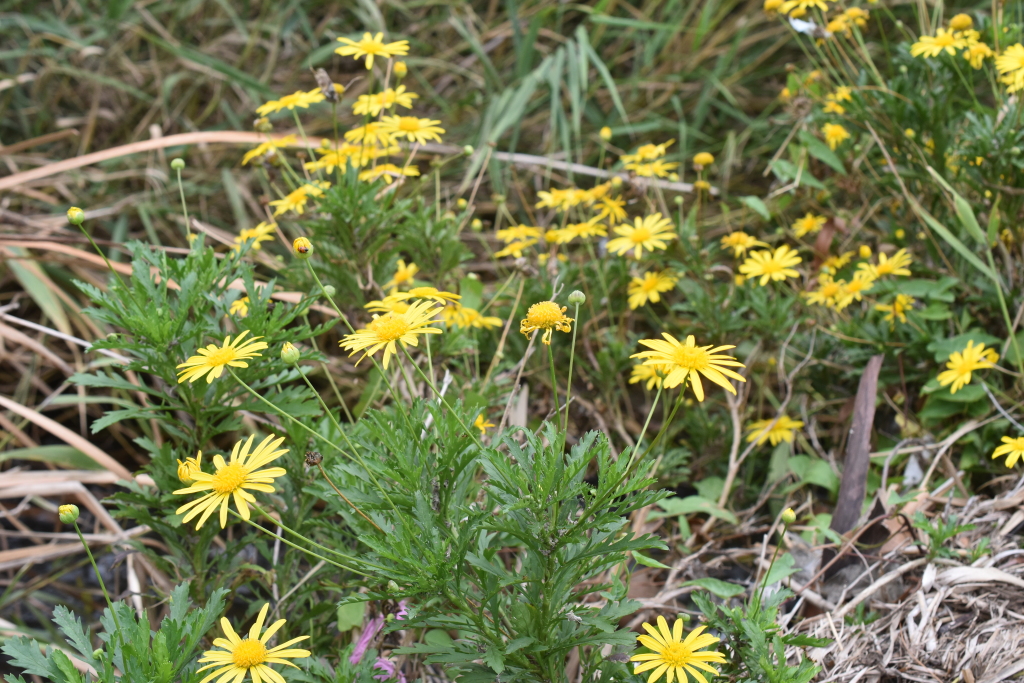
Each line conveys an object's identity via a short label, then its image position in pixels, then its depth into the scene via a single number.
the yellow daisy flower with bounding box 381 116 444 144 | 1.59
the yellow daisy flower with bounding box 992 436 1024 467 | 1.24
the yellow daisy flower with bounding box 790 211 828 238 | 2.01
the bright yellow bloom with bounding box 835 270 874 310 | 1.74
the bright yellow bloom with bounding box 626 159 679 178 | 1.83
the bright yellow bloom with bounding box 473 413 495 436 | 1.30
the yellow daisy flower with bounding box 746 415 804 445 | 1.75
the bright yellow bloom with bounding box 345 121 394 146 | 1.58
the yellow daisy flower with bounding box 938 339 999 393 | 1.52
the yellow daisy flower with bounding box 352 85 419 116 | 1.58
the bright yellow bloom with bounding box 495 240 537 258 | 1.70
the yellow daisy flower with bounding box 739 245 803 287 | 1.73
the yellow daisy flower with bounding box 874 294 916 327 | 1.71
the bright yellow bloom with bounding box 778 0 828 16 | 1.76
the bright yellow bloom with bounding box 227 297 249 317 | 1.30
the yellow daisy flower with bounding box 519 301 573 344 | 0.98
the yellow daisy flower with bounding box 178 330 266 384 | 1.04
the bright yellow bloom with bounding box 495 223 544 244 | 1.87
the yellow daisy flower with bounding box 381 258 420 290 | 1.64
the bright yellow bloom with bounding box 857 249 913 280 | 1.74
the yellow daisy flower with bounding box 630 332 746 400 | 0.94
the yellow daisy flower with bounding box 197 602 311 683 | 0.91
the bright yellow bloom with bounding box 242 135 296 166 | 1.62
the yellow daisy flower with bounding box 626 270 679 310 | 1.81
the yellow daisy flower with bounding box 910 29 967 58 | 1.66
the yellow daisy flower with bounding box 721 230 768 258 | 1.81
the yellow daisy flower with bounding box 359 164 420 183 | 1.54
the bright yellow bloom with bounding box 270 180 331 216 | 1.58
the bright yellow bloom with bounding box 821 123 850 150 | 2.02
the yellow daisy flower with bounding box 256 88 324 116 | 1.59
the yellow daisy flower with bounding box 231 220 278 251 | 1.52
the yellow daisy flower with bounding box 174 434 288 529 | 0.93
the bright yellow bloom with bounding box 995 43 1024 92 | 1.52
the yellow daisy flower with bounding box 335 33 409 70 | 1.58
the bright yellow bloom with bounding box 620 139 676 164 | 1.86
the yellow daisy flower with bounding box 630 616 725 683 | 0.94
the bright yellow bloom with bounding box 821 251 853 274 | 1.87
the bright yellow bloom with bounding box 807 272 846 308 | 1.78
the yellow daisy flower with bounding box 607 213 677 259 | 1.74
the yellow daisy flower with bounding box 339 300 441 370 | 1.02
